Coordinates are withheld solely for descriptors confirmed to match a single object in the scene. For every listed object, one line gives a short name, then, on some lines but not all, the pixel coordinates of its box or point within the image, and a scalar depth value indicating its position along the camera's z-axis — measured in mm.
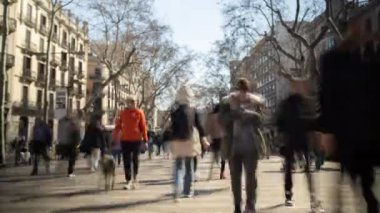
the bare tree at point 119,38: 41719
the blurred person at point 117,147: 11862
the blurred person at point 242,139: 6668
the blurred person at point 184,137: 8617
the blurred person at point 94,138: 14614
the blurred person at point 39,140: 15617
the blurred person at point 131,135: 10672
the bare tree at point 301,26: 26594
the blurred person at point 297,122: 6691
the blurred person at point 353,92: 4512
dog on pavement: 10400
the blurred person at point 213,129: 10992
